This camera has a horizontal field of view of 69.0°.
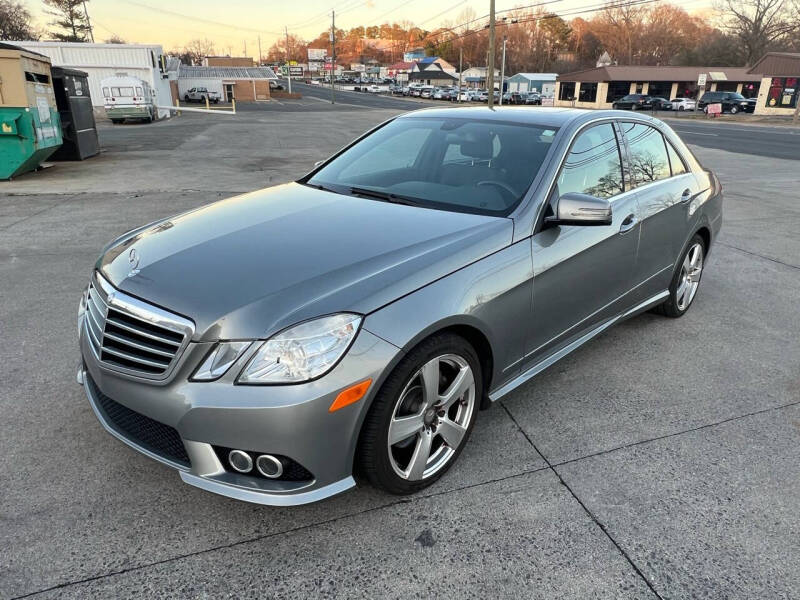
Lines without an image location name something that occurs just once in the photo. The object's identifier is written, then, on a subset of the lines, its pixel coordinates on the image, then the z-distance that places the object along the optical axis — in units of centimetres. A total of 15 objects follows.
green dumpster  1054
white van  2795
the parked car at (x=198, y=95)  5666
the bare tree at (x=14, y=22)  6625
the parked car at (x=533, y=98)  6000
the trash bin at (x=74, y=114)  1362
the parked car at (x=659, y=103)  4892
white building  3816
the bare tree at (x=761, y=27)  6919
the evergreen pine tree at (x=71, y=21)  7812
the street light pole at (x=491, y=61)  3278
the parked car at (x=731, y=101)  4684
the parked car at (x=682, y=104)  5203
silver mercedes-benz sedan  212
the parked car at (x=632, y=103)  4925
